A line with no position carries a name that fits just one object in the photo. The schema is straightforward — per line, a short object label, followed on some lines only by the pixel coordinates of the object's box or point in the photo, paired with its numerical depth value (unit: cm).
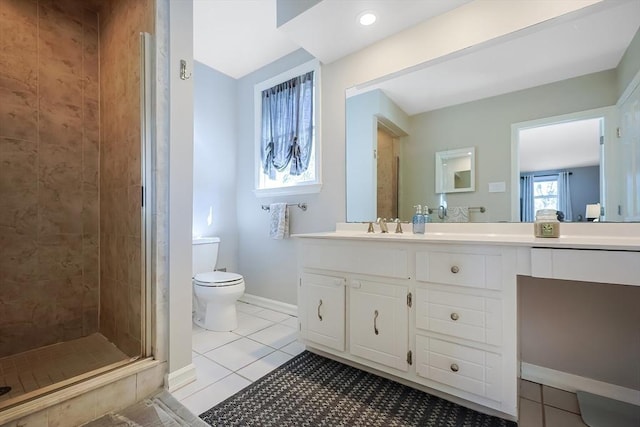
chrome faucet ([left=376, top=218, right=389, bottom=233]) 202
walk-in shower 165
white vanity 115
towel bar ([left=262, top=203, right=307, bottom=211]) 254
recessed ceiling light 178
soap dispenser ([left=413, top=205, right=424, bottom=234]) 186
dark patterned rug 128
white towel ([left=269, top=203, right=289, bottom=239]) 259
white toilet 217
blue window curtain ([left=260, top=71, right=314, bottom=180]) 256
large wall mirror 137
